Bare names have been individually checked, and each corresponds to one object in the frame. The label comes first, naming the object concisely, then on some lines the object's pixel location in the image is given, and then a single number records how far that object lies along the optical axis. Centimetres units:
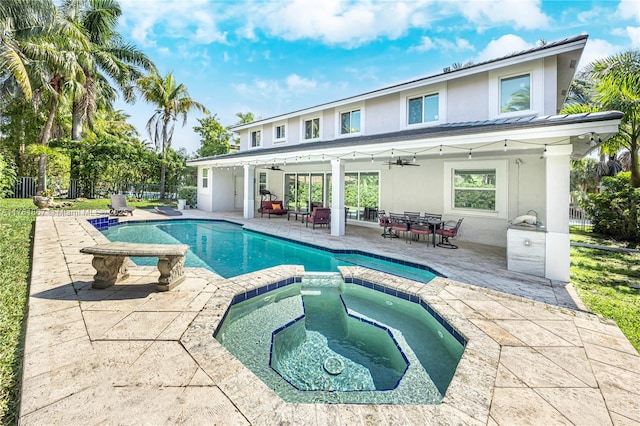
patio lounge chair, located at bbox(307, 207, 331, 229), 1195
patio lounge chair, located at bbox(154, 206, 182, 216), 1643
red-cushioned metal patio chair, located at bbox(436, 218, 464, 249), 918
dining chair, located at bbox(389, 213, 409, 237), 997
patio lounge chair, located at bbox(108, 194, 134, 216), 1478
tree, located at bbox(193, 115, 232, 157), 2905
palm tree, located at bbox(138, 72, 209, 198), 2078
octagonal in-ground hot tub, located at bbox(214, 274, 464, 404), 304
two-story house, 612
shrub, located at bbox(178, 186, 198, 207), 2023
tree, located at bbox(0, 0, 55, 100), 1520
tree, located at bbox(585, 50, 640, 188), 959
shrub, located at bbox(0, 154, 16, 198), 698
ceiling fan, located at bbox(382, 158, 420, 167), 1020
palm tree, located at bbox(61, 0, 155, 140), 1900
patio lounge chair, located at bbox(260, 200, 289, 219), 1571
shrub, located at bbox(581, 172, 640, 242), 1051
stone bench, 428
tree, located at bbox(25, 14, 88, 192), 1575
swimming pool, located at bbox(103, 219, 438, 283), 720
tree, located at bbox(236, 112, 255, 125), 3647
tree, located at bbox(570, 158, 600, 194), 2811
